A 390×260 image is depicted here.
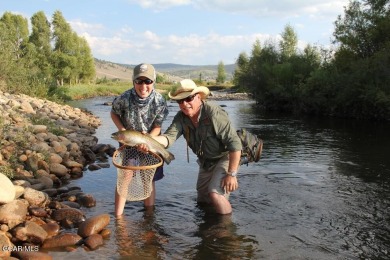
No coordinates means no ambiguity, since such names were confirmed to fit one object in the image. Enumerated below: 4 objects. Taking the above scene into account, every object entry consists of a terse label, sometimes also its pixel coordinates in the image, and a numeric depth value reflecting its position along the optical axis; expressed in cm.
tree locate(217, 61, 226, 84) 12675
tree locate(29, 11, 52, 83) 6401
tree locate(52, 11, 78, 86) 6600
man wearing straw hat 611
